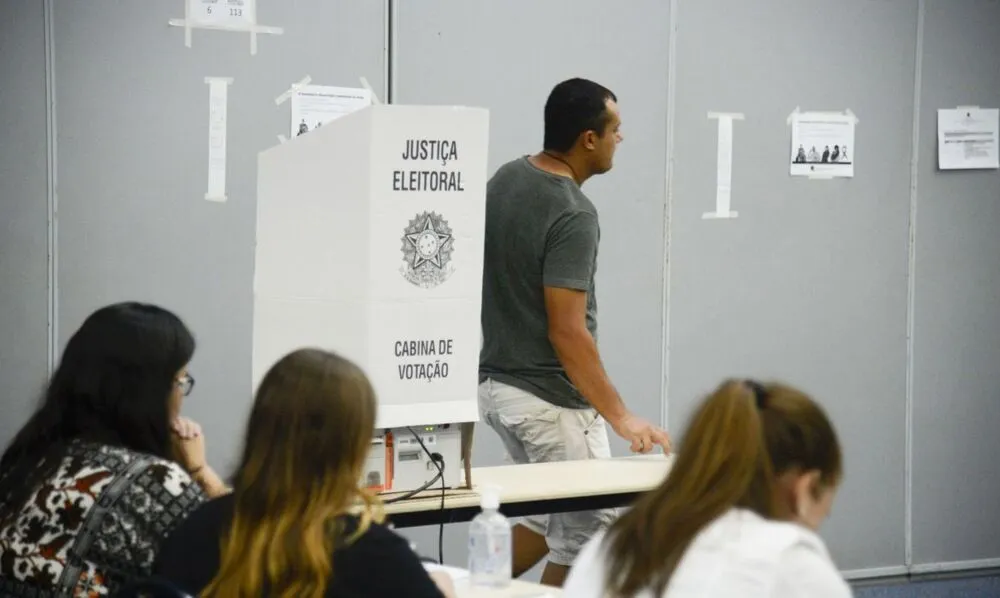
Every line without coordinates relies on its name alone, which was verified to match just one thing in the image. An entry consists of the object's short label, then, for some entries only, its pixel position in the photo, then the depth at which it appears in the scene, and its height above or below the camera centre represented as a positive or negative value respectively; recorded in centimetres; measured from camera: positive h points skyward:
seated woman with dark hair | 415 -48
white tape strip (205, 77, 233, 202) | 819 +11
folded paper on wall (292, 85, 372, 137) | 835 +22
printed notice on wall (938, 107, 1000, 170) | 1000 +17
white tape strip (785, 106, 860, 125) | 965 +25
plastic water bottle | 510 -73
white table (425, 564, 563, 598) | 492 -78
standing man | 690 -36
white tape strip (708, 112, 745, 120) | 941 +23
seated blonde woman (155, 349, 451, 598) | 355 -47
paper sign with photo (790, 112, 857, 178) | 966 +14
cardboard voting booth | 570 -17
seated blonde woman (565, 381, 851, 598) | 340 -45
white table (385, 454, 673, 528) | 605 -74
